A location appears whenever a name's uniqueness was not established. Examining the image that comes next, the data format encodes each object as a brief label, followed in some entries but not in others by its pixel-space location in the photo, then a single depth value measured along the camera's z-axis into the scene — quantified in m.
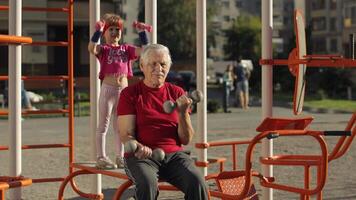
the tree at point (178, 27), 58.56
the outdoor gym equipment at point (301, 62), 5.45
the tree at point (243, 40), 61.50
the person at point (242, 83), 21.69
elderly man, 4.64
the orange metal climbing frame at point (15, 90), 4.64
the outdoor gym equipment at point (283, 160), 4.67
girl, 5.89
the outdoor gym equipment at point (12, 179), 4.34
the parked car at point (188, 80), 29.84
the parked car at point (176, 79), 26.56
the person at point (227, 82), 21.07
